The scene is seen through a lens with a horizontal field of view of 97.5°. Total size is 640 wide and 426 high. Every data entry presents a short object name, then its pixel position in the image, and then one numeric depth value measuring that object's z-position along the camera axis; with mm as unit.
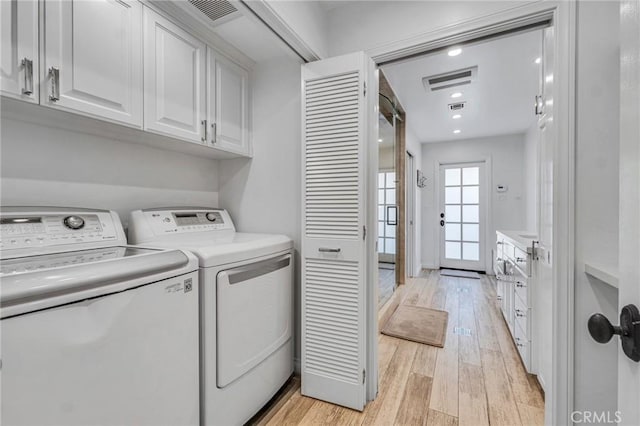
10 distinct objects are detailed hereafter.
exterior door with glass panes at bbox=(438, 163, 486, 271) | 5191
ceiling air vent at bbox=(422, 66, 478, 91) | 2703
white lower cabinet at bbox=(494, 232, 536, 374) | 1957
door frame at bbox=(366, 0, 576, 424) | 1236
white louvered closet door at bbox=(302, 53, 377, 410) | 1644
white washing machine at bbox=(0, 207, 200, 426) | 773
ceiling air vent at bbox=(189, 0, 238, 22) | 1457
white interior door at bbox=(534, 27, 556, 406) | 1323
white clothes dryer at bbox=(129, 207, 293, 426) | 1312
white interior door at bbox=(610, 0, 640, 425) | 467
